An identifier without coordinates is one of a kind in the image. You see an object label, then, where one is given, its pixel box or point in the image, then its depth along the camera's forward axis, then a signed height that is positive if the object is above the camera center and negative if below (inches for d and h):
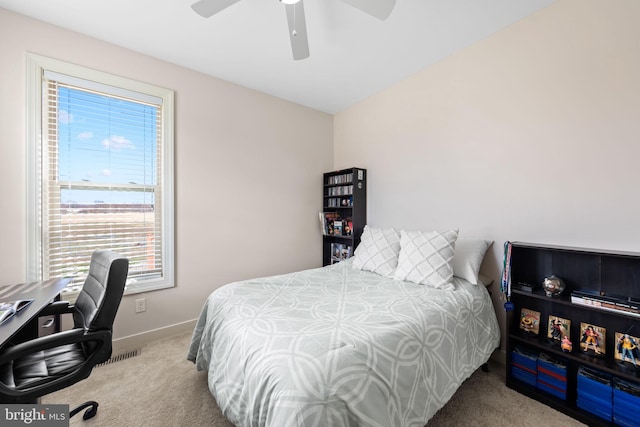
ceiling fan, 57.5 +49.2
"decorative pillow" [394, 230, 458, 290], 74.0 -14.6
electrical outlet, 90.3 -33.5
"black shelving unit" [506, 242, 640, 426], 56.8 -25.5
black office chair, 42.7 -25.3
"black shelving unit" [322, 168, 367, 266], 122.0 +5.6
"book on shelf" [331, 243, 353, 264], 127.4 -20.6
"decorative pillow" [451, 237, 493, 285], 76.7 -14.3
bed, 37.1 -25.6
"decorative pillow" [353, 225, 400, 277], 88.6 -14.7
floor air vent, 81.1 -48.1
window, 75.9 +14.1
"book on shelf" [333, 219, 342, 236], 130.9 -7.5
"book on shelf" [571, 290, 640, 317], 52.2 -20.0
